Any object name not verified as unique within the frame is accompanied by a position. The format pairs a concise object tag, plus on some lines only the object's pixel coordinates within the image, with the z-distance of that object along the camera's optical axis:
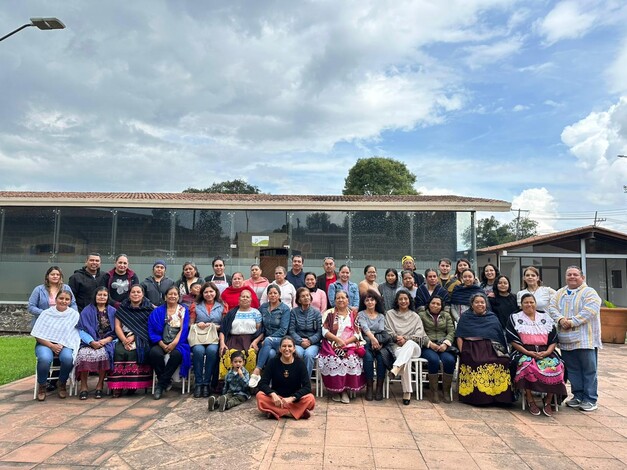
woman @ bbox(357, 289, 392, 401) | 4.61
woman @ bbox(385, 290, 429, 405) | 4.51
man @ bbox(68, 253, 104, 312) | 5.12
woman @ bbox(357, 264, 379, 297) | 5.51
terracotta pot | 9.49
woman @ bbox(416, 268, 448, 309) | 5.02
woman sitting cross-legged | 3.82
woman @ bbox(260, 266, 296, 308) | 5.26
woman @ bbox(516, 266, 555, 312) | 4.95
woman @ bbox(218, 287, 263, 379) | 4.63
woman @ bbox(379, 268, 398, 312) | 5.29
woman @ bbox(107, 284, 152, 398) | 4.54
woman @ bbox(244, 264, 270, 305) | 5.41
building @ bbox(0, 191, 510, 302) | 10.84
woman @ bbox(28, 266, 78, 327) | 4.74
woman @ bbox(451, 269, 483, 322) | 5.03
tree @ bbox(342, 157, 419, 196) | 27.16
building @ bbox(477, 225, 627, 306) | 14.69
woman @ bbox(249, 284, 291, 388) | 4.62
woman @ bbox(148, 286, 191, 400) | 4.57
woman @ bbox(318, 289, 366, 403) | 4.49
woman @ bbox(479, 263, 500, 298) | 5.16
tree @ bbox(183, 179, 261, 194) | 31.66
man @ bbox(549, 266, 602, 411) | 4.38
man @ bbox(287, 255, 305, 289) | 5.67
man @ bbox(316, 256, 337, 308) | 5.66
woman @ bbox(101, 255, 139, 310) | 5.09
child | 4.25
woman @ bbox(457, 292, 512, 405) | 4.34
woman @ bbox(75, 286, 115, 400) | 4.48
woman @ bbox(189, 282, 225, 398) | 4.61
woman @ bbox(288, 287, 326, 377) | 4.71
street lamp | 6.24
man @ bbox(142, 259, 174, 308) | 5.17
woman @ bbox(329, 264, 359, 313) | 5.31
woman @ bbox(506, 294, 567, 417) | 4.19
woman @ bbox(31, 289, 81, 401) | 4.39
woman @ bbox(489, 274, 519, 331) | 4.84
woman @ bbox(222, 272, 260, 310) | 5.17
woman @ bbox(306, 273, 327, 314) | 5.23
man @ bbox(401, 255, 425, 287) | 5.56
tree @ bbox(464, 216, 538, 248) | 43.03
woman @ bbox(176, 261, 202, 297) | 5.38
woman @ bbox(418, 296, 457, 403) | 4.54
